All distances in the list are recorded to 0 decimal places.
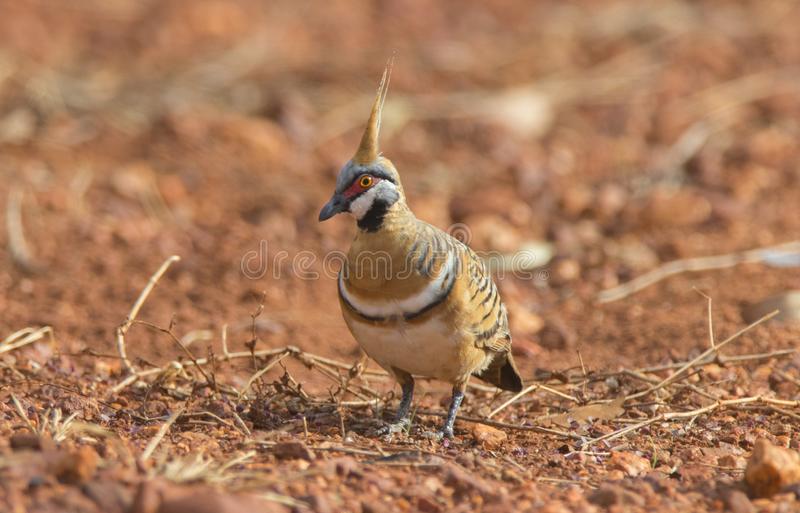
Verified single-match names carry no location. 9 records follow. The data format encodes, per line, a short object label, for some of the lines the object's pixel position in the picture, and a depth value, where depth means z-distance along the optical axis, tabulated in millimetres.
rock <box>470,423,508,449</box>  9430
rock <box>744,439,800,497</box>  7820
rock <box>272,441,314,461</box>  8250
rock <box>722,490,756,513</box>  7633
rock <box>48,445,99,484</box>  7059
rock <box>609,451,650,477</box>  8789
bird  9500
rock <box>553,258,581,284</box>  15844
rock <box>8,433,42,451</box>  7527
